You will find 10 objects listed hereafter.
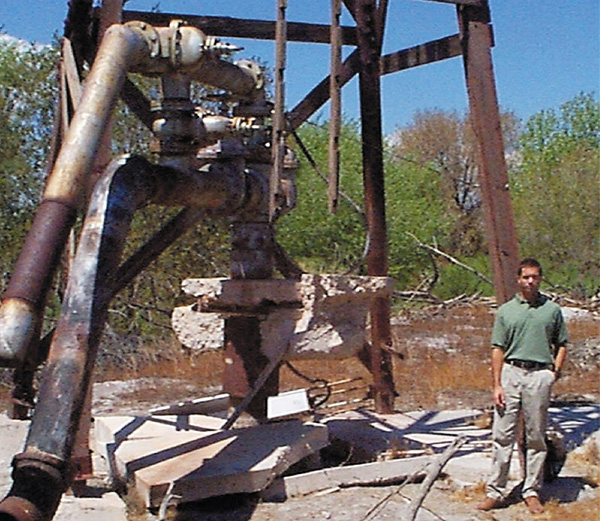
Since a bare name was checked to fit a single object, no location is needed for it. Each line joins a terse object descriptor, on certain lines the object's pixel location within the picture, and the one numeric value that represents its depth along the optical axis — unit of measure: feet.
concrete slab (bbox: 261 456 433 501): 20.95
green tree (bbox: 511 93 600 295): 75.10
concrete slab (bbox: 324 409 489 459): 24.77
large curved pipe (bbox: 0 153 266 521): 12.56
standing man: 20.62
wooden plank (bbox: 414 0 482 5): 23.98
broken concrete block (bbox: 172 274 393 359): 22.31
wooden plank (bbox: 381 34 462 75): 25.67
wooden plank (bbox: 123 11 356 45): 25.68
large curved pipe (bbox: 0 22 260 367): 13.20
